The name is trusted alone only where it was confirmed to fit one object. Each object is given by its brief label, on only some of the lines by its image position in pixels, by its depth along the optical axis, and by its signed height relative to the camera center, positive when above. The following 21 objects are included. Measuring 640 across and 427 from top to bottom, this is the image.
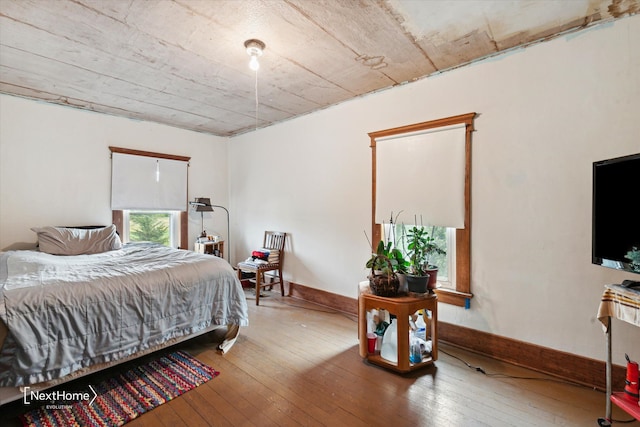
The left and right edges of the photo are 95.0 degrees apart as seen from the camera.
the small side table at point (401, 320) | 2.21 -0.81
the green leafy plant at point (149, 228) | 4.31 -0.20
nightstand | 4.45 -0.51
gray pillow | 3.19 -0.31
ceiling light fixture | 2.25 +1.32
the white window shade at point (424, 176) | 2.68 +0.41
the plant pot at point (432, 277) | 2.48 -0.50
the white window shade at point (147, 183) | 4.07 +0.47
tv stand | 1.51 -0.50
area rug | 1.77 -1.23
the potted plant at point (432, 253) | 2.49 -0.34
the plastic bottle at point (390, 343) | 2.35 -1.03
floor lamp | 4.58 +0.16
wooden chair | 3.92 -0.66
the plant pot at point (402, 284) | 2.43 -0.56
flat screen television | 1.63 +0.04
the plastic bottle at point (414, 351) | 2.33 -1.07
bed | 1.71 -0.64
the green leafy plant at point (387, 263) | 2.41 -0.37
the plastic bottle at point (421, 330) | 2.64 -1.02
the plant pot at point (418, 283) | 2.36 -0.53
